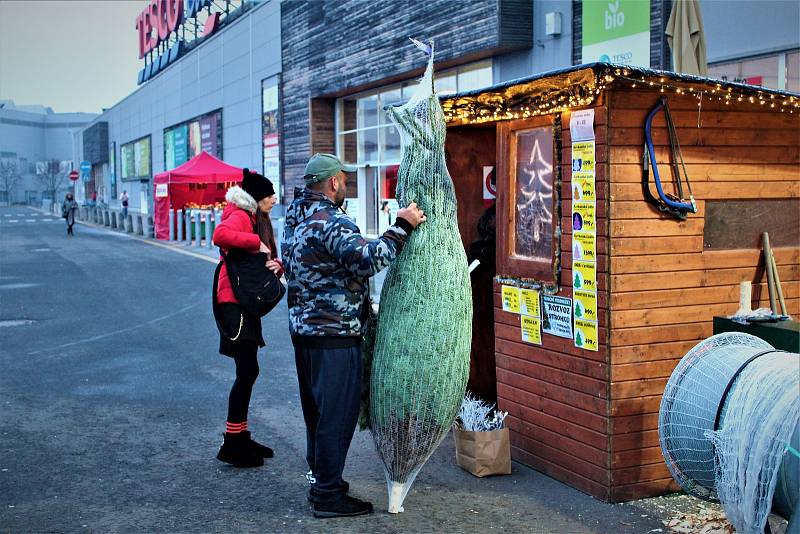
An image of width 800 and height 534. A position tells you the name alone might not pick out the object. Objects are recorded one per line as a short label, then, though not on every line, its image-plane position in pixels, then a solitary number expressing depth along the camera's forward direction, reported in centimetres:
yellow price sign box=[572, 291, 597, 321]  520
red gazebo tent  2512
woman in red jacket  592
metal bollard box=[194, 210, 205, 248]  2806
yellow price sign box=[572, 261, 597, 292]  520
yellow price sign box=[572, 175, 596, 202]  519
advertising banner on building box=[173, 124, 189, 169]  4331
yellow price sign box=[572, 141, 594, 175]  518
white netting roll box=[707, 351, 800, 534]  396
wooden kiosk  512
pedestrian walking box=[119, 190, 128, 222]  4794
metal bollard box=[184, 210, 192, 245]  2947
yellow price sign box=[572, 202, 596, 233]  520
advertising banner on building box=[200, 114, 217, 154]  3677
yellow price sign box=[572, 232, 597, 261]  519
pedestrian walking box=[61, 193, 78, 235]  3753
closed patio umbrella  745
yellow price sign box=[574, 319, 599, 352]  521
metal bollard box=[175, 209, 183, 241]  3080
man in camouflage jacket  482
